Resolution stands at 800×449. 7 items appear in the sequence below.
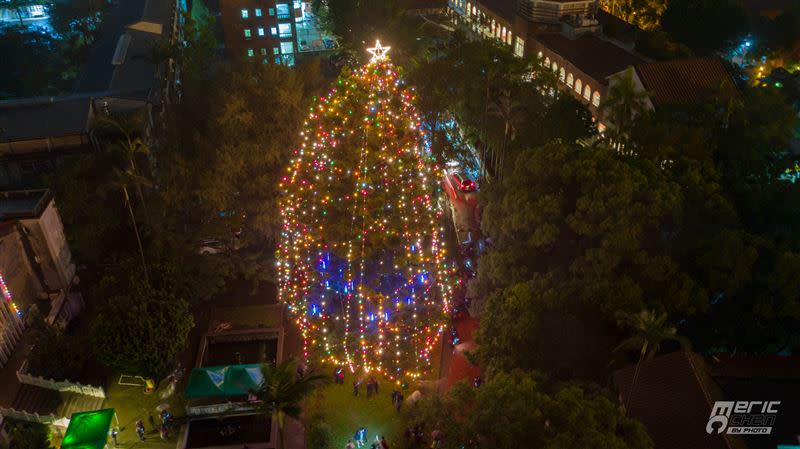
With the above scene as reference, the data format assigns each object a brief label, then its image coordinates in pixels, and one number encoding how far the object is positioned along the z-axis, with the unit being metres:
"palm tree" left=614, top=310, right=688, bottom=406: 19.33
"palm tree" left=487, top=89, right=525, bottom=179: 36.38
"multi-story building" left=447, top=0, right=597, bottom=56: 49.94
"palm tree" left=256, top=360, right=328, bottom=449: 19.62
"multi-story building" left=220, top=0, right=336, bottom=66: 56.59
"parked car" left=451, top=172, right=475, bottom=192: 41.56
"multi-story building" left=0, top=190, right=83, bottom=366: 25.14
